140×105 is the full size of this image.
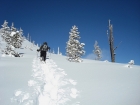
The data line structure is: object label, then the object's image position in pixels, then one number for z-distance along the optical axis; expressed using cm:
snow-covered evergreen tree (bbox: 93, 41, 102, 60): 5700
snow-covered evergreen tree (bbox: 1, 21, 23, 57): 1970
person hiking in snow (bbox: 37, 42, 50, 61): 1502
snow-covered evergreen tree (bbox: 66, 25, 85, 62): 3416
